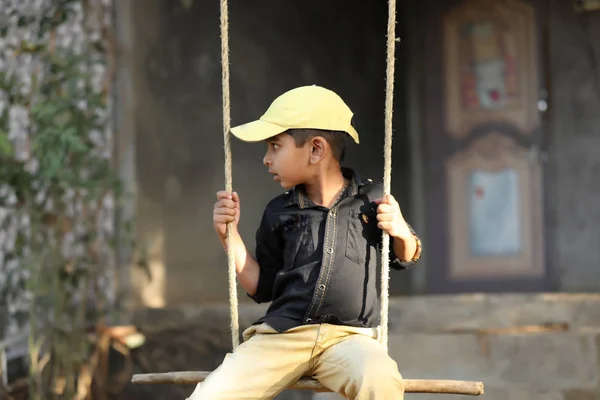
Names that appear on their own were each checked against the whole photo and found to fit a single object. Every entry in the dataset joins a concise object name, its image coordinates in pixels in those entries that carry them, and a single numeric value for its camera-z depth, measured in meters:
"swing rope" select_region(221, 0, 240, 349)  4.50
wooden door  10.96
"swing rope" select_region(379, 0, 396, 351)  4.37
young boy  4.36
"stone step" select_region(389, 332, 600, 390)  7.72
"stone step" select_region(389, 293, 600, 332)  8.41
